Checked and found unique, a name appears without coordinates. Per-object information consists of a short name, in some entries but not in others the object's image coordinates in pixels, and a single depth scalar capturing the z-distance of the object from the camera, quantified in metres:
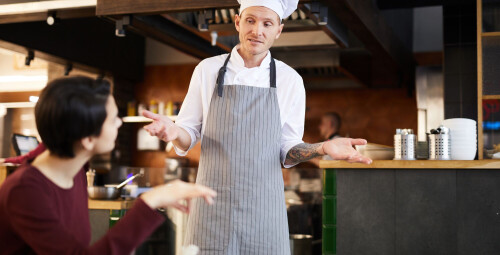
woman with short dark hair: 1.20
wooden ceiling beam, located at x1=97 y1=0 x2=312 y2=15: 4.21
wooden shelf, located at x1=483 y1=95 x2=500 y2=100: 3.74
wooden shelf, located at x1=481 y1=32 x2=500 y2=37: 3.76
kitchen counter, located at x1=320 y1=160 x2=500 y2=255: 3.53
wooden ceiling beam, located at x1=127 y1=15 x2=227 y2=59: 4.74
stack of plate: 3.65
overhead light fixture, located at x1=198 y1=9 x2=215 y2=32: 4.40
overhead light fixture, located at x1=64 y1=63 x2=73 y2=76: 7.08
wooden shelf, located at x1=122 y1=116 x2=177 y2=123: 7.70
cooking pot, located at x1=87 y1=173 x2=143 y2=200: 4.36
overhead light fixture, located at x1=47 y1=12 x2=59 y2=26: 5.15
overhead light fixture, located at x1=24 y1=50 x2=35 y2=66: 6.46
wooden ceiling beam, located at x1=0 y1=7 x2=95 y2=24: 5.02
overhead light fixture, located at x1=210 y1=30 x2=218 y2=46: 5.00
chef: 2.06
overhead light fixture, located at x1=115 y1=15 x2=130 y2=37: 4.48
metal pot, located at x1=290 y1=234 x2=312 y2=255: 4.46
